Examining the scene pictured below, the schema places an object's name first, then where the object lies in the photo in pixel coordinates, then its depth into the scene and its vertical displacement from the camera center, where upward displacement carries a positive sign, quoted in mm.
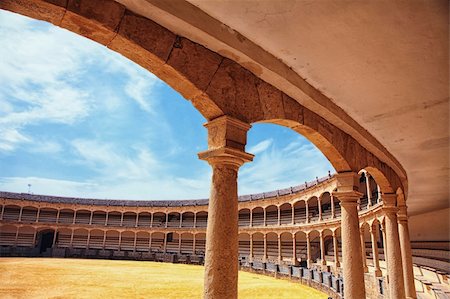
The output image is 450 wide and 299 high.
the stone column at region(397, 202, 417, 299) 7465 -265
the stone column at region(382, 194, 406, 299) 6625 -196
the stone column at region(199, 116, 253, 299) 2936 +298
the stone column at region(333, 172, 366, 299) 5016 +45
